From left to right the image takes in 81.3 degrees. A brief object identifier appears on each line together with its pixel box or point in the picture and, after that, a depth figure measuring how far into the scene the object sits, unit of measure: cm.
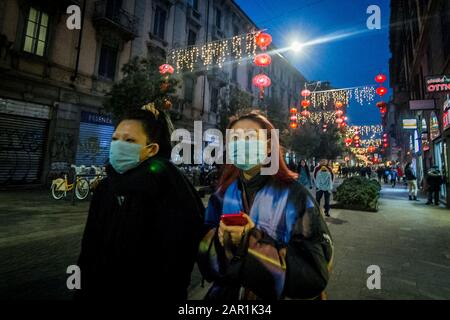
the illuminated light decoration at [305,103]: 1729
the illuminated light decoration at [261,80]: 1160
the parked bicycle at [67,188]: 958
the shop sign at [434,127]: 1164
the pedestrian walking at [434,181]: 1071
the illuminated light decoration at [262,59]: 1036
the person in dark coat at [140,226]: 143
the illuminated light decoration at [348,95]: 1558
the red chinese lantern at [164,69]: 1265
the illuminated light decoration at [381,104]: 1497
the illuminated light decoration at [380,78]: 1191
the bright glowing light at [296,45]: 1172
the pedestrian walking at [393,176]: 2265
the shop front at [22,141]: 1123
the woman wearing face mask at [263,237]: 113
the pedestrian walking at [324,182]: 818
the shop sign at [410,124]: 1695
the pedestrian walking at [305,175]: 1184
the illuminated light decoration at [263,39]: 988
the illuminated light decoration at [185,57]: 1773
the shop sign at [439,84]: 863
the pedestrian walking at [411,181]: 1251
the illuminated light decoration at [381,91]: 1228
